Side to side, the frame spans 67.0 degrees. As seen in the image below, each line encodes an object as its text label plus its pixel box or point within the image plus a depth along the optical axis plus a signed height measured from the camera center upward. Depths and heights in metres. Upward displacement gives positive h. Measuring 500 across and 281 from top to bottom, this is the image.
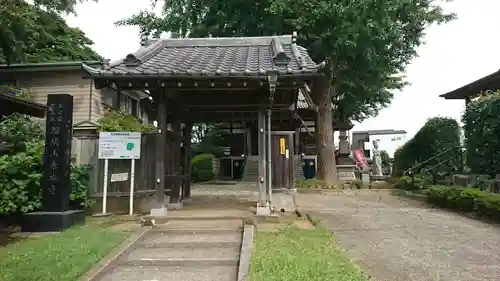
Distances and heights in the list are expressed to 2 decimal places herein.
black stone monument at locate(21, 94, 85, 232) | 7.60 +0.00
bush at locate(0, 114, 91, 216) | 7.91 -0.08
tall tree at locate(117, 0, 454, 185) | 16.69 +6.99
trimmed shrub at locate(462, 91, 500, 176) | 11.62 +1.27
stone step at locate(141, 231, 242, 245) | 6.70 -1.16
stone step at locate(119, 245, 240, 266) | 5.66 -1.28
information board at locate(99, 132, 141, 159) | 9.20 +0.71
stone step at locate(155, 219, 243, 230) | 7.55 -1.04
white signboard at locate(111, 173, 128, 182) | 9.27 -0.07
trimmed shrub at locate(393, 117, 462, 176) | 15.65 +1.33
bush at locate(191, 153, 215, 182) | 25.57 +0.34
